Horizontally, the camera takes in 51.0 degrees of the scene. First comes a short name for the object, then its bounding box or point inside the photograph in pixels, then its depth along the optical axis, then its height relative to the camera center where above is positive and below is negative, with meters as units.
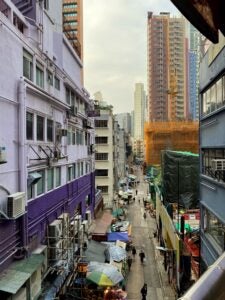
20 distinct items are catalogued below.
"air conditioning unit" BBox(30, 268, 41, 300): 7.95 -4.65
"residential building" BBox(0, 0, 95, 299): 7.10 -0.14
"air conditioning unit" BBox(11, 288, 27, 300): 7.02 -4.45
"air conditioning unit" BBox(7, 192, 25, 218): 6.89 -1.64
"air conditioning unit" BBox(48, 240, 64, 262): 9.81 -4.28
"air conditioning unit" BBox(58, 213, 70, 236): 10.98 -3.42
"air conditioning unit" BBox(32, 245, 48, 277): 8.94 -4.07
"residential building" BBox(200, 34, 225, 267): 7.42 -0.06
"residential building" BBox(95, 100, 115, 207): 30.14 -0.93
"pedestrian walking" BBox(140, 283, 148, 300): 12.15 -7.42
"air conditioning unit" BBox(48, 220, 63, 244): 9.93 -3.50
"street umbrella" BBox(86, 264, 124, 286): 10.99 -6.00
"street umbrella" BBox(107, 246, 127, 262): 14.03 -6.31
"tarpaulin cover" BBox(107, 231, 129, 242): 17.51 -6.52
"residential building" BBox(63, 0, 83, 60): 45.36 +26.53
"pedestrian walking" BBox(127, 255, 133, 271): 16.05 -7.70
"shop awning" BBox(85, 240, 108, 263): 13.54 -6.14
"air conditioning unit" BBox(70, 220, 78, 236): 12.60 -4.24
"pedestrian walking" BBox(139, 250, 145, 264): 16.80 -7.62
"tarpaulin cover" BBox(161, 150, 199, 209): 19.58 -2.45
